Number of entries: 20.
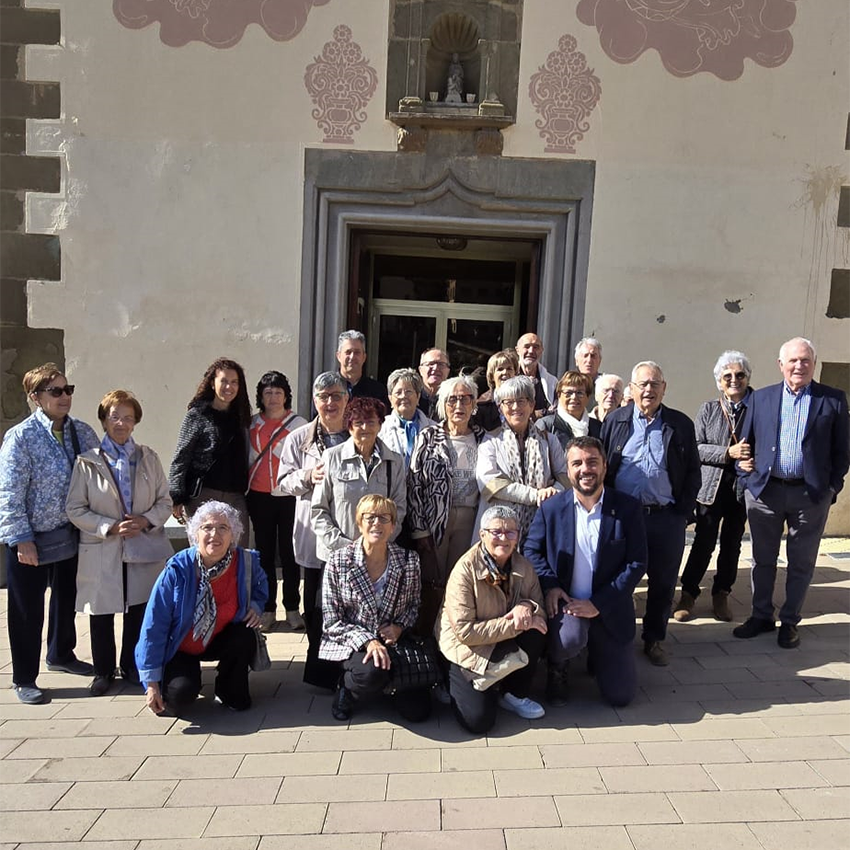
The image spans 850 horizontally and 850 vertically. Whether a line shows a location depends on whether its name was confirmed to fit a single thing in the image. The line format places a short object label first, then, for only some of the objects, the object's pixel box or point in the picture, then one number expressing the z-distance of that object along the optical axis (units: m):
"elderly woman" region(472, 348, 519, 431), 3.94
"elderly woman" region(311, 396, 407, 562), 3.39
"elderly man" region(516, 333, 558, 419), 4.48
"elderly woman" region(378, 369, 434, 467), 3.69
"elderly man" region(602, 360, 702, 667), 3.66
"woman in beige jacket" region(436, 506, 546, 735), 3.04
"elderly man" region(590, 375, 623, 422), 4.21
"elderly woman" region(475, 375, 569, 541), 3.44
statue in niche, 5.42
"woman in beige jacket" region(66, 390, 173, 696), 3.41
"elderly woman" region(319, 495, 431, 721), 3.13
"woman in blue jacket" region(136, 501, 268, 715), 3.11
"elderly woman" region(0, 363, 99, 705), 3.31
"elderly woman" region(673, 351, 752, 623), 4.16
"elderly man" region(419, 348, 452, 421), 4.18
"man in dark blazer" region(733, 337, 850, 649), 3.77
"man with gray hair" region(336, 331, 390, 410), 4.22
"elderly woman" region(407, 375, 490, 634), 3.48
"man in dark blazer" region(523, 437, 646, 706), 3.27
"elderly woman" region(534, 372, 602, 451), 3.86
